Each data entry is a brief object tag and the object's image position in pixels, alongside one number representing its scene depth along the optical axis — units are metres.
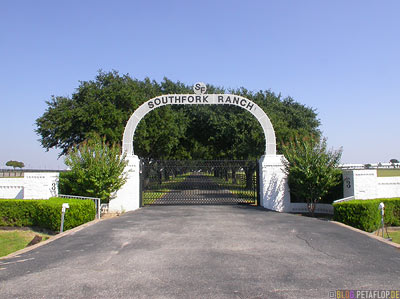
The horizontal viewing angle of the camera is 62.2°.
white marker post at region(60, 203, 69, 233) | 10.12
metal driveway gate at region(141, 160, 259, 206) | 16.42
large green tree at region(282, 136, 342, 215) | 13.23
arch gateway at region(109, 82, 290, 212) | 14.81
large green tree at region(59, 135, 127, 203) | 13.61
